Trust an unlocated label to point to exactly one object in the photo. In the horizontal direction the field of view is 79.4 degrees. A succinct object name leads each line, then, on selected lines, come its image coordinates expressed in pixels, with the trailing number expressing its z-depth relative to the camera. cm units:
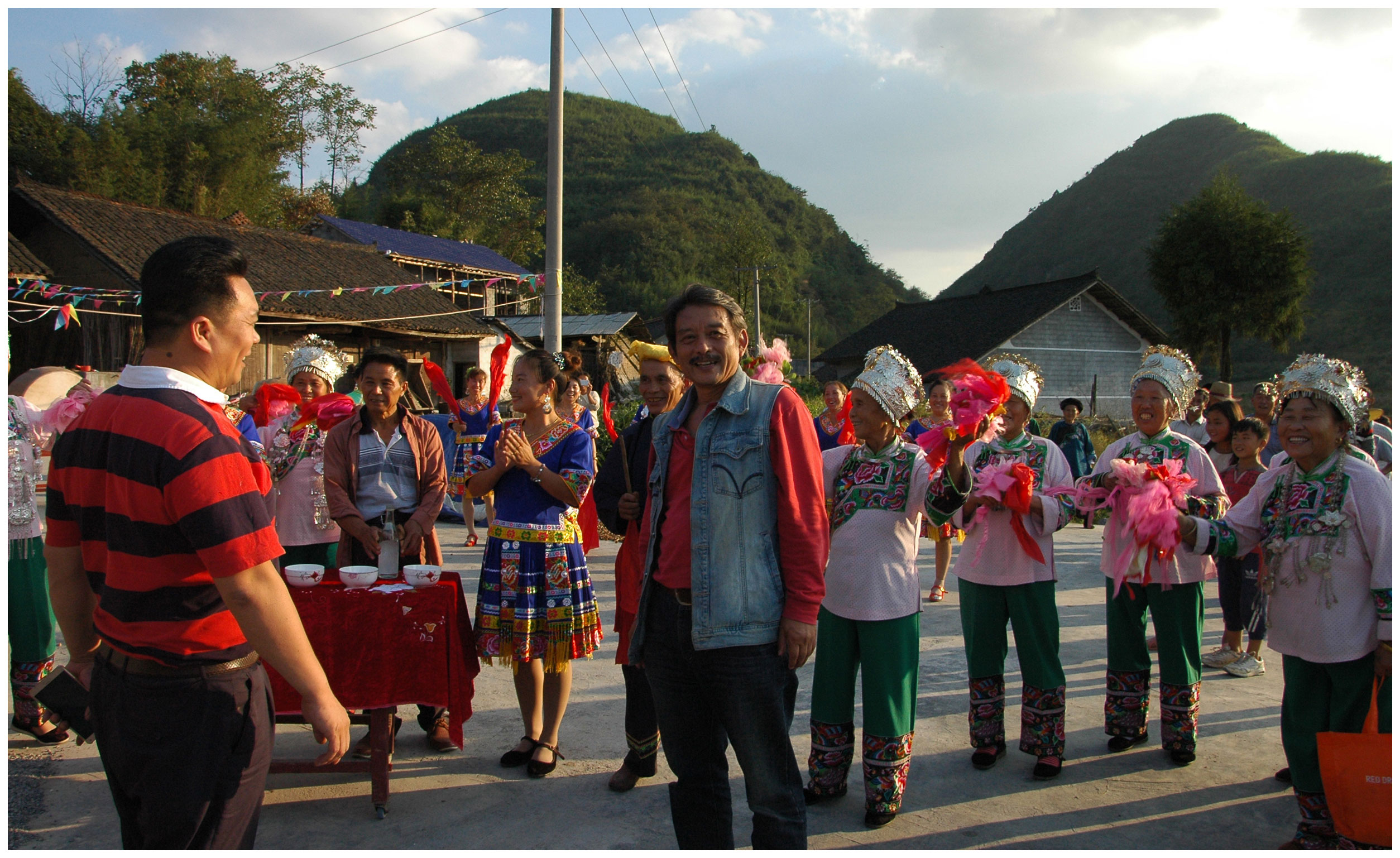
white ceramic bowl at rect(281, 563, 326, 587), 358
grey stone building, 2808
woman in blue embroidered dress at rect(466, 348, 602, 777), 371
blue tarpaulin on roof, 2950
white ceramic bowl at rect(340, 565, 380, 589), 361
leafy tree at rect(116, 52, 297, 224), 2625
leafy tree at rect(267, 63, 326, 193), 3681
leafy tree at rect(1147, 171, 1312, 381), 2909
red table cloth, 348
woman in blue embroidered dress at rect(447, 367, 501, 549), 817
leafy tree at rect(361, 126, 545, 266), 4188
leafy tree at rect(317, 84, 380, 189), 3953
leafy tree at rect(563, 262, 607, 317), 4190
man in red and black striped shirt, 184
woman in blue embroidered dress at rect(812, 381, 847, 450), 703
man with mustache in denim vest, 239
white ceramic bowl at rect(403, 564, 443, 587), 365
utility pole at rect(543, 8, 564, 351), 998
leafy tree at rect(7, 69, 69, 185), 2278
